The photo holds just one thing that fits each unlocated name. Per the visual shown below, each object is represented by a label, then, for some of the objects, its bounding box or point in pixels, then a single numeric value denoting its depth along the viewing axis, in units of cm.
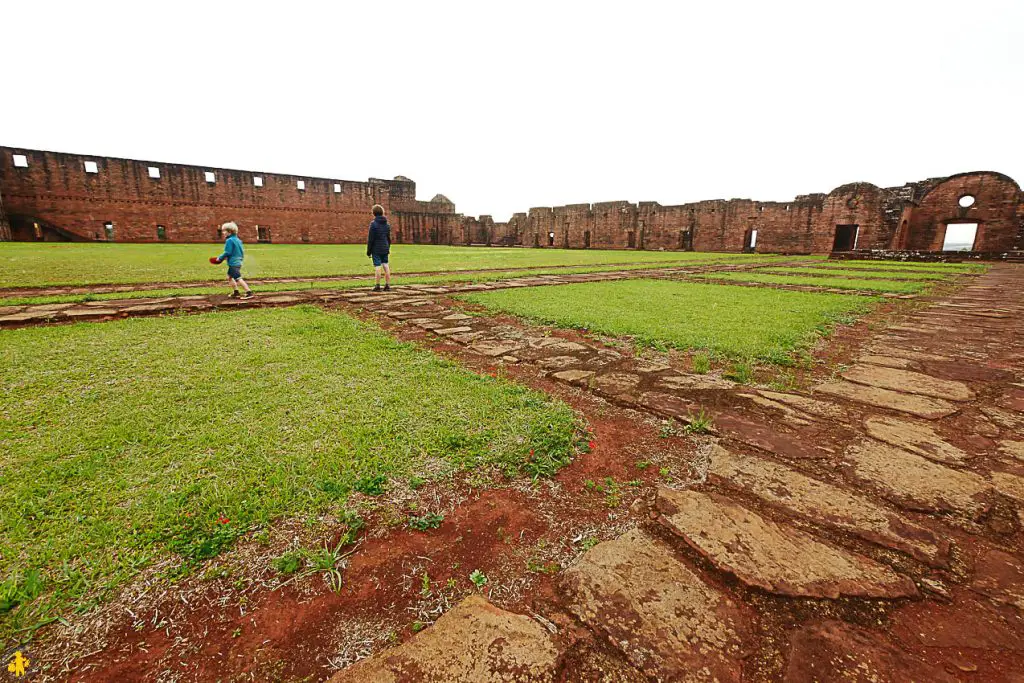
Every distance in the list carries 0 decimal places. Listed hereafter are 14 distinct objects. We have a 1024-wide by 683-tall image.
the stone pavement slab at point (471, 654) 95
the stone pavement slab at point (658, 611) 99
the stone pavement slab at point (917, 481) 157
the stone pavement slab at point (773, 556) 120
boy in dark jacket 716
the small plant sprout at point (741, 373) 292
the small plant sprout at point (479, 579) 123
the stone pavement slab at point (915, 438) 192
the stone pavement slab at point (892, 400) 240
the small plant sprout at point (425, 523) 146
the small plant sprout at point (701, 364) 310
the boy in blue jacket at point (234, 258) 615
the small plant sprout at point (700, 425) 217
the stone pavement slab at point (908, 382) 268
